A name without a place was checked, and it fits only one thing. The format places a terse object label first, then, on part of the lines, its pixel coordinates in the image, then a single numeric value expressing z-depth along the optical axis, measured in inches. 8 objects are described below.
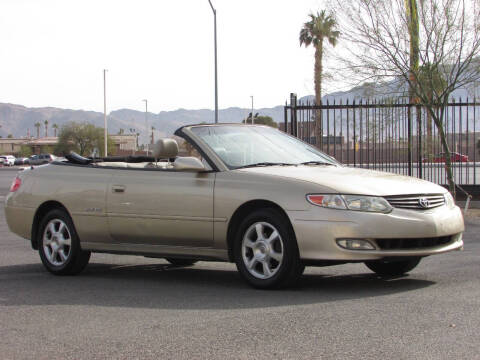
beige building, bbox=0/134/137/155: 5433.1
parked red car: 824.6
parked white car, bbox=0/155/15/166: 4148.6
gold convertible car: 282.8
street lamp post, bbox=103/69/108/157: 2743.6
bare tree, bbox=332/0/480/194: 742.5
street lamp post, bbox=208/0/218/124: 1159.4
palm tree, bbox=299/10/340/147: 770.2
